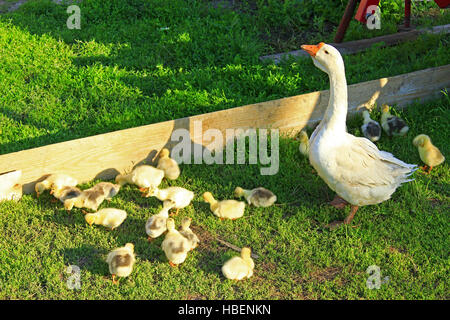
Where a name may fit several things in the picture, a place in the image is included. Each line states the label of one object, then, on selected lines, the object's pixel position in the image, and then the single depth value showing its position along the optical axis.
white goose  4.30
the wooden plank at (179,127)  4.77
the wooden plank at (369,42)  6.93
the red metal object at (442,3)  6.76
